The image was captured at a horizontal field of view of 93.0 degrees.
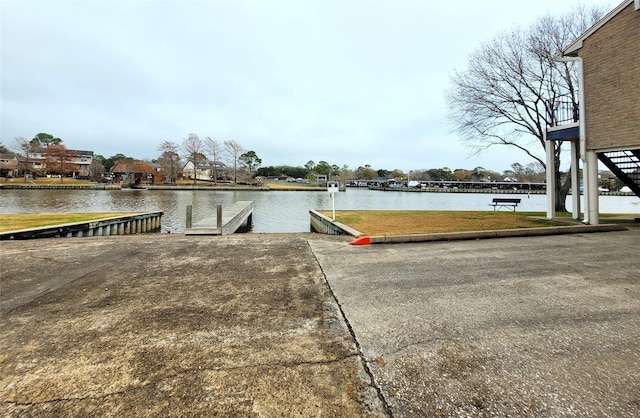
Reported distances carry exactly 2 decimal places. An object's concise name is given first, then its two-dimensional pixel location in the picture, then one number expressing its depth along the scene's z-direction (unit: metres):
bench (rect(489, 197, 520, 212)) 17.55
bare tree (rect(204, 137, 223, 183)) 73.62
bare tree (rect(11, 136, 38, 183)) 63.37
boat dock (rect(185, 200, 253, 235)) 9.07
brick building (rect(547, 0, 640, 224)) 8.01
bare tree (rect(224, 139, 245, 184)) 75.81
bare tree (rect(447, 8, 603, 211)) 14.44
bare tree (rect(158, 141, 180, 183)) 69.94
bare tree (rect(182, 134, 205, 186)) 71.06
